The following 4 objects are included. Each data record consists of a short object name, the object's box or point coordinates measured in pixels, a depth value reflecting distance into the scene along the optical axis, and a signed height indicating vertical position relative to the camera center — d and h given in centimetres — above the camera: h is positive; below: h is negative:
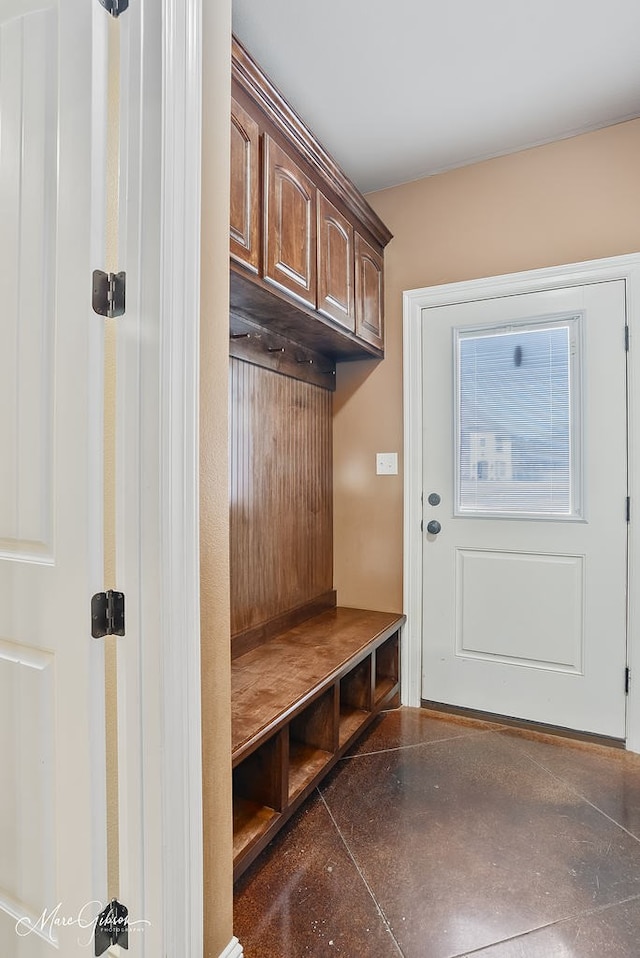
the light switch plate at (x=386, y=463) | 276 +6
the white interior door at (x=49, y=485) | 102 -2
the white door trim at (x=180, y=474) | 100 +0
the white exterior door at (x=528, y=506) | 232 -15
